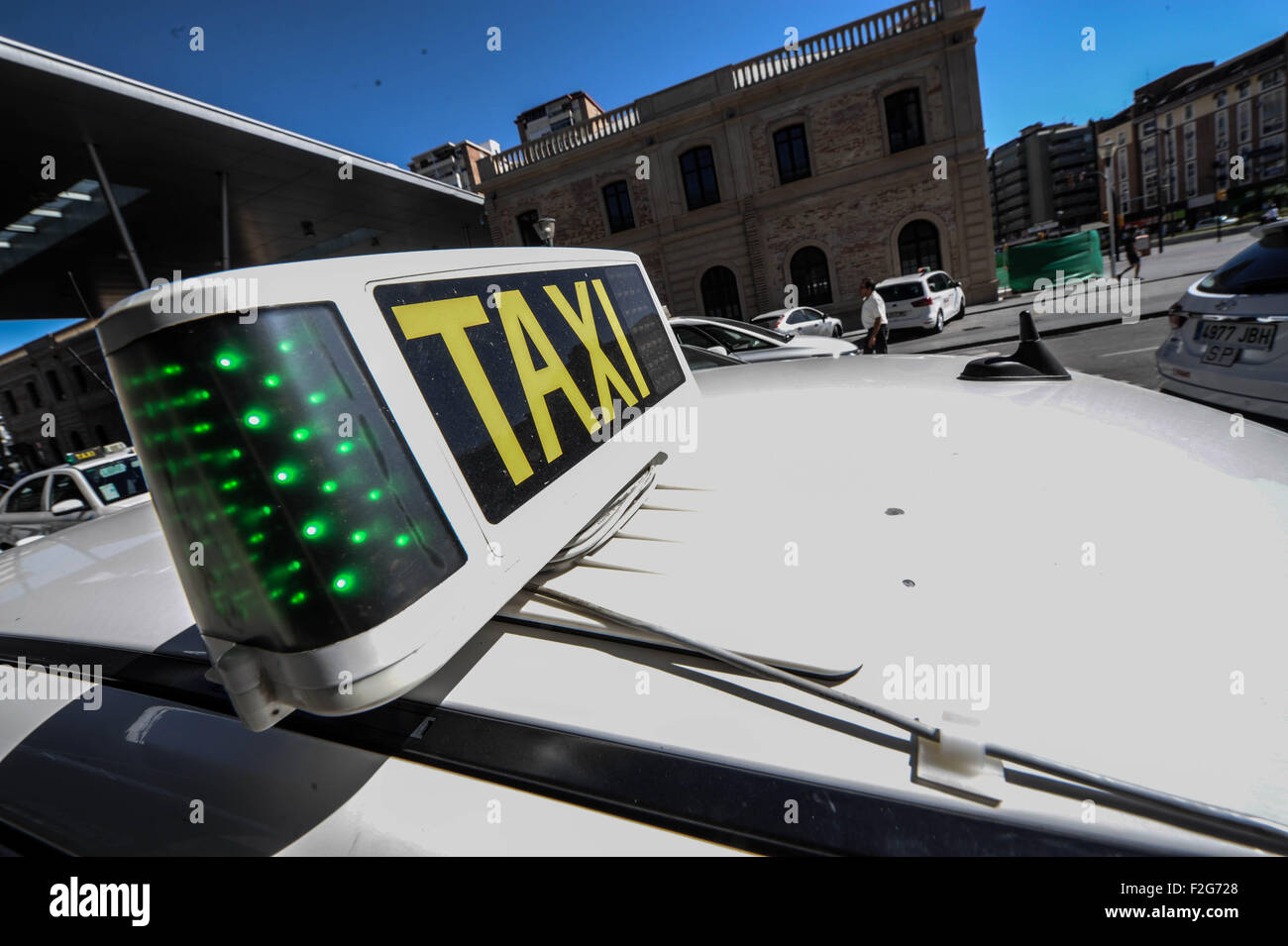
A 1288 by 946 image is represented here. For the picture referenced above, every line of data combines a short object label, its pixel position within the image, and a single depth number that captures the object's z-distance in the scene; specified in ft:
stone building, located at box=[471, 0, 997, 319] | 62.59
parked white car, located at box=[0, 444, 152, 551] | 23.11
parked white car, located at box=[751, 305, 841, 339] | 50.37
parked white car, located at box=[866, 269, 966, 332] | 51.60
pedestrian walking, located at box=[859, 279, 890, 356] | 38.91
